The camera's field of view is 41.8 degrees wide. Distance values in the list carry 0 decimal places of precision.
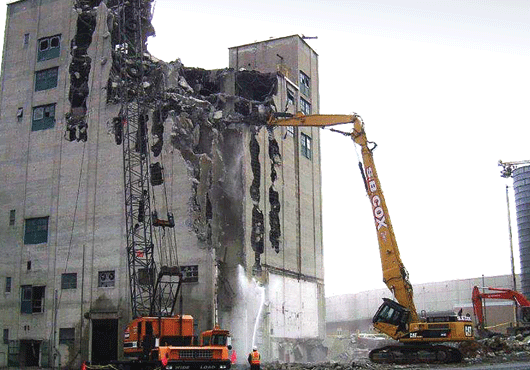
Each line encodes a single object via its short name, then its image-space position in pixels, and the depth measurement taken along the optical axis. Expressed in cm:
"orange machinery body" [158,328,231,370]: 3128
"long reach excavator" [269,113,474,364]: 3606
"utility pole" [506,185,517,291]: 6372
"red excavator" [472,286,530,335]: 4725
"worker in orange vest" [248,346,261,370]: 3266
